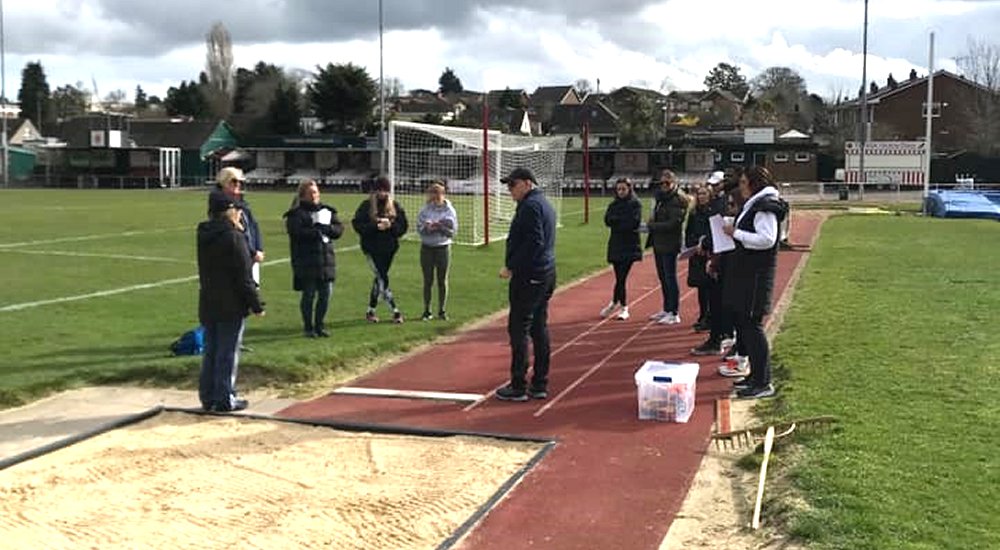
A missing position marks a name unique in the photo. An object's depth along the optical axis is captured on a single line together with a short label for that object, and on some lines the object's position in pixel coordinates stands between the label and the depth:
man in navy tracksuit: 7.92
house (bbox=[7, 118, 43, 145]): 115.25
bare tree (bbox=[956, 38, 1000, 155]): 73.25
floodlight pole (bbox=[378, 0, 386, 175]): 67.44
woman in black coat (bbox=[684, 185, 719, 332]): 10.77
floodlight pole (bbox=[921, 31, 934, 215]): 43.97
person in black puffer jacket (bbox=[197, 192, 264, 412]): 7.59
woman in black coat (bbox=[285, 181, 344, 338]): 10.43
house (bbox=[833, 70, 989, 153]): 78.88
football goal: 25.38
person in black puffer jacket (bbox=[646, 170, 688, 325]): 11.40
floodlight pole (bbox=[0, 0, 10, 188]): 77.61
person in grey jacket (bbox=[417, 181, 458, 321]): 11.92
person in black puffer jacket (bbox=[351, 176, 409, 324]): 11.55
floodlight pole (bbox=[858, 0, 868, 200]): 50.56
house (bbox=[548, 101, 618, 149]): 99.67
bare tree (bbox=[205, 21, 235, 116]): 124.84
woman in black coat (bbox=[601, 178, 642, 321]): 11.73
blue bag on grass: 9.83
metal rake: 6.66
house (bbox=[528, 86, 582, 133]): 124.69
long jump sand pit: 5.14
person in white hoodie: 7.82
